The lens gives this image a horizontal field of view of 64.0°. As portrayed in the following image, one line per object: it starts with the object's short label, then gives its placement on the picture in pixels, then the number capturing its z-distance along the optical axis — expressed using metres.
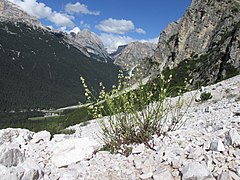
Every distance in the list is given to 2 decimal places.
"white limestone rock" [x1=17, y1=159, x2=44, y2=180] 3.38
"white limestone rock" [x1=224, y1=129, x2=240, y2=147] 3.44
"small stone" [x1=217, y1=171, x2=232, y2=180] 2.99
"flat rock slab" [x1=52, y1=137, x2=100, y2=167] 4.12
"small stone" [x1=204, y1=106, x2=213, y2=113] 8.15
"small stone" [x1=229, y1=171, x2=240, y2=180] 2.97
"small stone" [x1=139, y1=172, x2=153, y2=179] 3.43
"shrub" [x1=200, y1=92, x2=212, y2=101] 13.80
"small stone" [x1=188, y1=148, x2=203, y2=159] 3.48
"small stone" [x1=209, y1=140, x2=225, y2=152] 3.39
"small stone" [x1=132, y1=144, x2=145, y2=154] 4.02
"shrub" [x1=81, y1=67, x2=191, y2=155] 4.23
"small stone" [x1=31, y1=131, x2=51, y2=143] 5.24
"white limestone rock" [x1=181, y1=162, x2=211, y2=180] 3.07
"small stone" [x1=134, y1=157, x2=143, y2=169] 3.67
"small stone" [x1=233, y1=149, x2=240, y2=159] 3.26
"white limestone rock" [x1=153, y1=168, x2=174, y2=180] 3.31
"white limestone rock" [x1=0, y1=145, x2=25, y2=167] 3.76
